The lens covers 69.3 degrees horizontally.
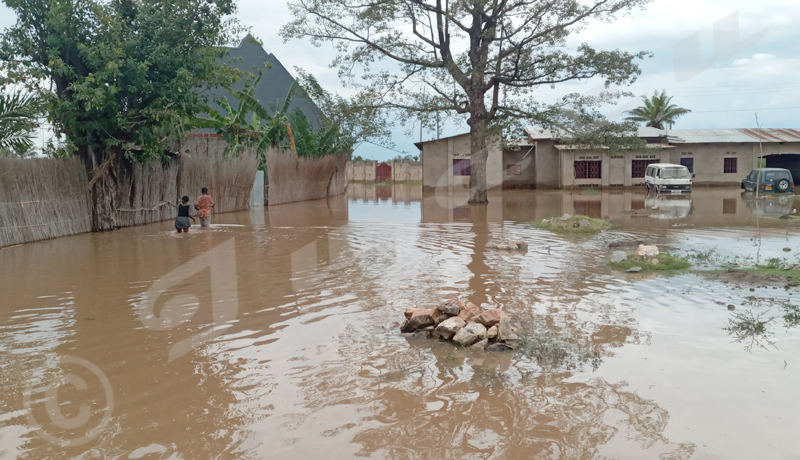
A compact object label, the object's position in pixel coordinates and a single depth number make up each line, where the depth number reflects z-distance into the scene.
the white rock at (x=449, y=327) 5.19
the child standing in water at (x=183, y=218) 13.03
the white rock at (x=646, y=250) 8.88
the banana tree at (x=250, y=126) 20.95
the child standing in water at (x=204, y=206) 13.77
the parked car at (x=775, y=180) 25.59
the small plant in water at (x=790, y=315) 5.59
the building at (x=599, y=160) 32.44
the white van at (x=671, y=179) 25.67
